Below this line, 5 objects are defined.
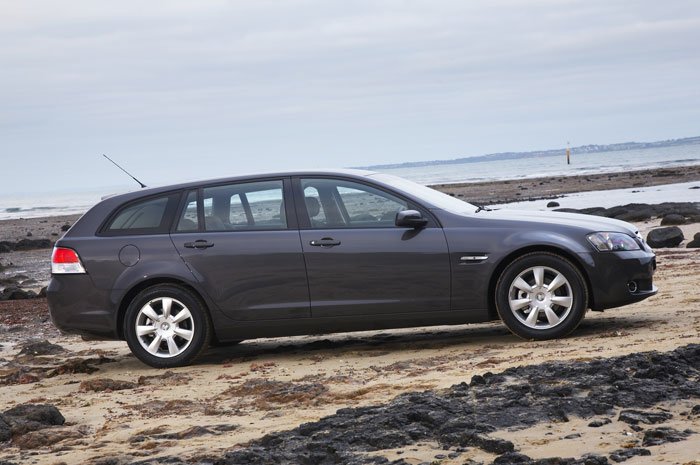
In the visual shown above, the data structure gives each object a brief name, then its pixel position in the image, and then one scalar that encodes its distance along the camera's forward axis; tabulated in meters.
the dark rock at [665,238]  18.56
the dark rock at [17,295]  17.08
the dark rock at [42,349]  11.40
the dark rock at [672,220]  23.33
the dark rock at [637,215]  26.14
